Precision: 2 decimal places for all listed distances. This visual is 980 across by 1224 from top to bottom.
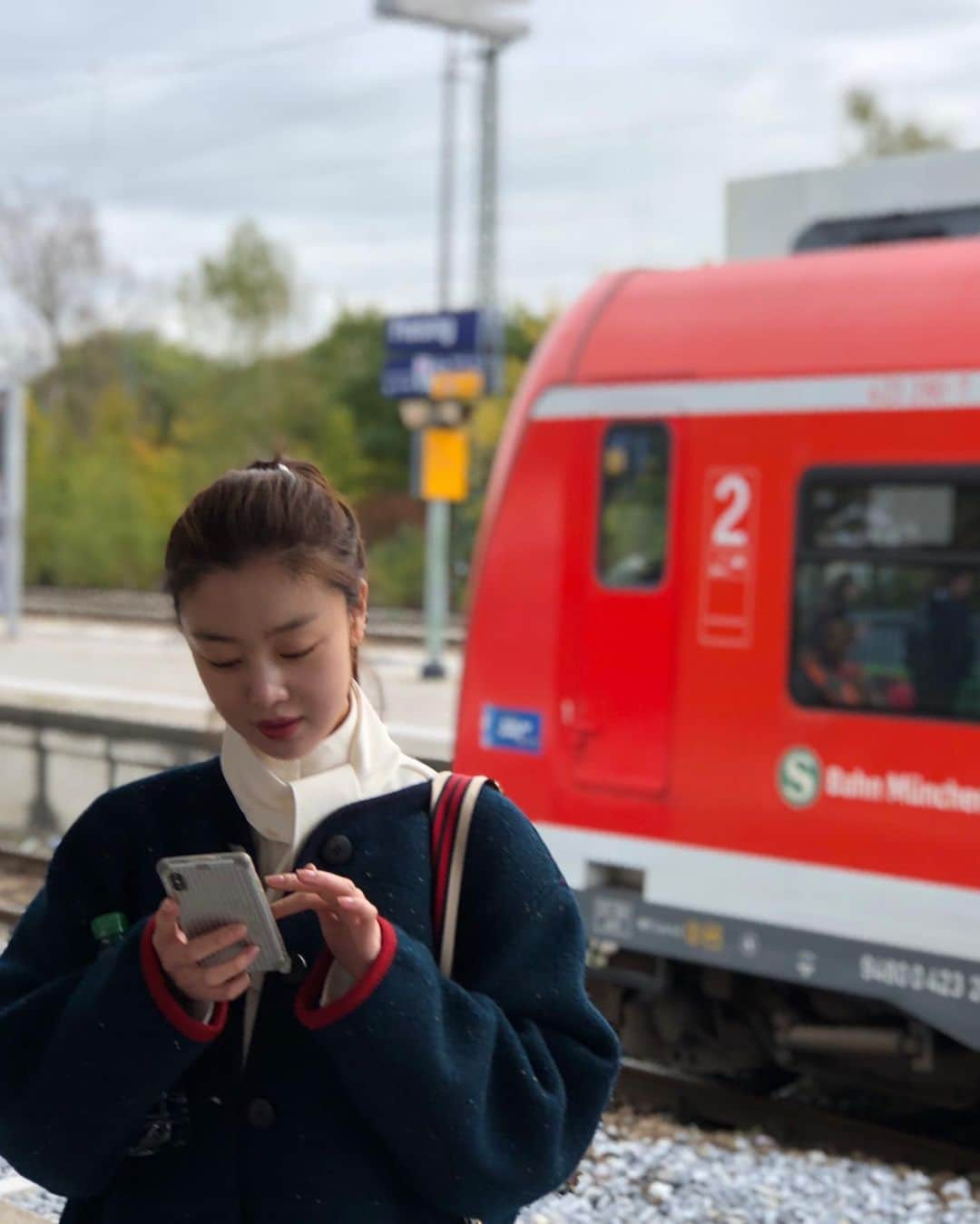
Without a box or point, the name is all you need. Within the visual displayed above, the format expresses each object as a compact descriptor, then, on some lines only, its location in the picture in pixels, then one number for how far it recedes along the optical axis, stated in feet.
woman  5.35
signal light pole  84.58
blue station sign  57.93
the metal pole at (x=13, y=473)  78.23
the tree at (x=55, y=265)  174.19
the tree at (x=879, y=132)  128.57
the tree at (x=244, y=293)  166.30
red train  18.89
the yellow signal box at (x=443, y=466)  59.47
